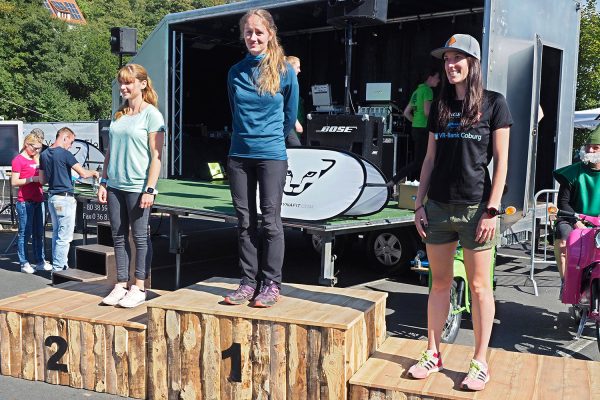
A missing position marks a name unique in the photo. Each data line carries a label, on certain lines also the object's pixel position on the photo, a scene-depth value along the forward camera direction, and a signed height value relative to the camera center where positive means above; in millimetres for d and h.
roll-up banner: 4992 -395
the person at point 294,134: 6225 +12
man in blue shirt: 6992 -654
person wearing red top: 7402 -891
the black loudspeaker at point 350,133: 7727 +36
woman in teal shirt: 4133 -258
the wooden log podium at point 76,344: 3752 -1304
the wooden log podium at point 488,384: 2908 -1166
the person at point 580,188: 4680 -356
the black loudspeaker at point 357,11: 7172 +1426
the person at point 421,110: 6965 +301
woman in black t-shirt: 2877 -185
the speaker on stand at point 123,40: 11320 +1642
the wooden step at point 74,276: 5152 -1199
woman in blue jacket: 3514 -64
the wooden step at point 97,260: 5398 -1126
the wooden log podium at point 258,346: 3189 -1117
